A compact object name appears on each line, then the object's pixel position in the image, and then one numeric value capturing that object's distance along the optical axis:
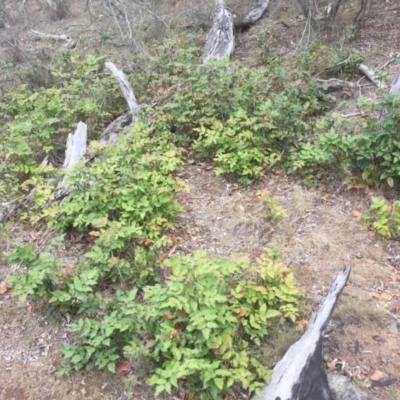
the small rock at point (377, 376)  3.09
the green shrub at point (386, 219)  4.31
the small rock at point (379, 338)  3.36
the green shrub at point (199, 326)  3.00
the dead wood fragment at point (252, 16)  9.90
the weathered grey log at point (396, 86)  5.30
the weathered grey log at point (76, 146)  5.76
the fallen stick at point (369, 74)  6.29
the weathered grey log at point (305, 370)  2.86
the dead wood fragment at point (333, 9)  8.17
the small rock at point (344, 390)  2.94
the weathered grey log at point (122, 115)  6.53
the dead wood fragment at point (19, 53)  9.12
